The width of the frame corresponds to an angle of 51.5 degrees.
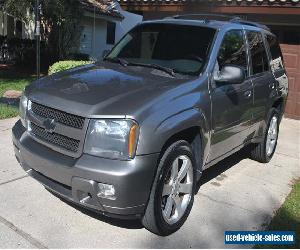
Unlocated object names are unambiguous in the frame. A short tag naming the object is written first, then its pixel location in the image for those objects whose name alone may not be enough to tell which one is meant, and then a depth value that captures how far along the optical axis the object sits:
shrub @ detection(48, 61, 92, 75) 7.24
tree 9.97
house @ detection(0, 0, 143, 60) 13.62
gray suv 2.50
